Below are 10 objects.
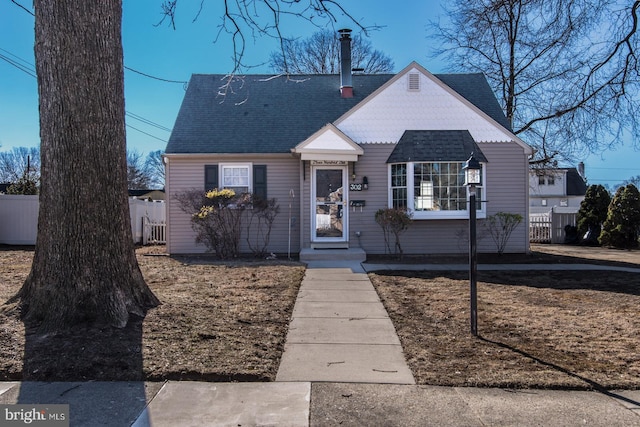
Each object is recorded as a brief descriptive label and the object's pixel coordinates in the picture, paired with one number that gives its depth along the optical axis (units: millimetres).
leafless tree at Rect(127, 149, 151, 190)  56844
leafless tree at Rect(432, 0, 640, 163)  11570
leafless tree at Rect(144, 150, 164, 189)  59059
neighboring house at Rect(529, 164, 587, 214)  45781
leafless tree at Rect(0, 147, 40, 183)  56812
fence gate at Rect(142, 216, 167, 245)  16797
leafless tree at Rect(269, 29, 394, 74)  28794
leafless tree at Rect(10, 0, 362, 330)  4863
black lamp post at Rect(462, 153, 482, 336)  5277
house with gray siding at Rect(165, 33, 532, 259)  12758
